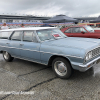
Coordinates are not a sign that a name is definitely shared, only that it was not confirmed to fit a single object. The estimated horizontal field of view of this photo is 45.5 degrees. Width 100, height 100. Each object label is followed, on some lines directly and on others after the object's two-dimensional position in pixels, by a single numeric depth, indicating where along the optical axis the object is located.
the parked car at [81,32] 7.41
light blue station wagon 3.14
